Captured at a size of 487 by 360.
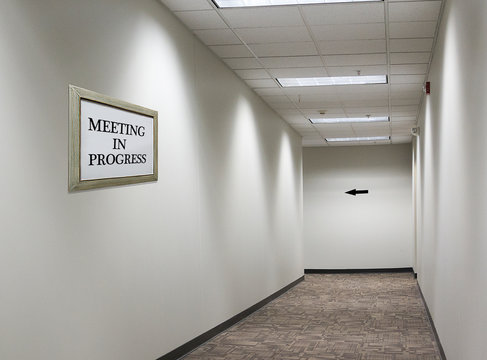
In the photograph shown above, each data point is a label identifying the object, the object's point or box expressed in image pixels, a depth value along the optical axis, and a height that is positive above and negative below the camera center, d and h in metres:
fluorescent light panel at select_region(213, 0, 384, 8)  4.44 +1.30
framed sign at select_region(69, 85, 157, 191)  3.26 +0.26
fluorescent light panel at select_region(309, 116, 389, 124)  10.28 +1.04
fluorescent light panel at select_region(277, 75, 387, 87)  7.13 +1.18
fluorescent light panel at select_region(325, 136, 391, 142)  12.86 +0.92
